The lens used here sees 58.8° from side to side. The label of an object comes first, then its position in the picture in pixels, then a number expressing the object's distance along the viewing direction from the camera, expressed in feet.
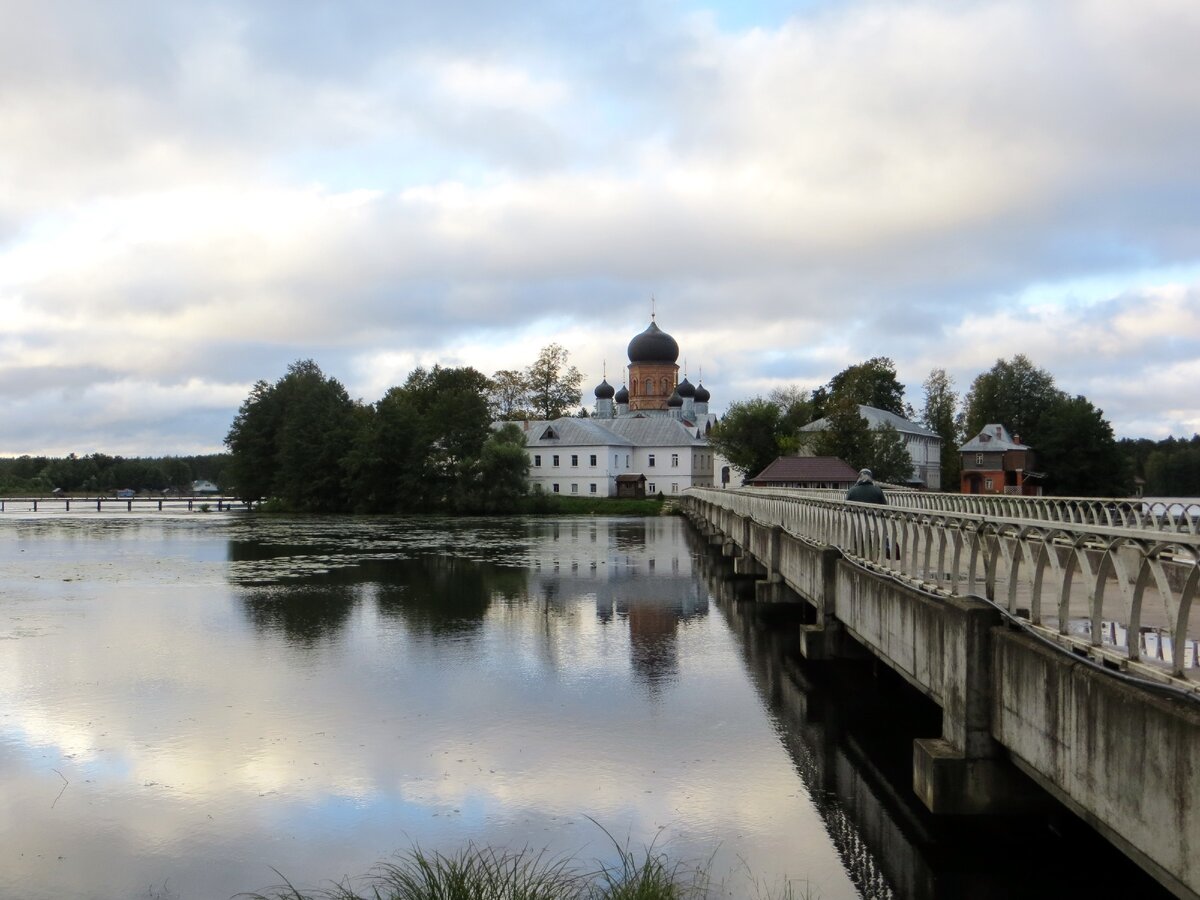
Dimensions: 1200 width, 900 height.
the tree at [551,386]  410.52
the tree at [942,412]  364.99
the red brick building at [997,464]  293.64
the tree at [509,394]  399.22
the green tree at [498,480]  282.77
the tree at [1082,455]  297.33
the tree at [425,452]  294.05
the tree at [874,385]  344.69
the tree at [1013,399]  355.97
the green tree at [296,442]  302.04
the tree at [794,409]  300.81
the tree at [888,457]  257.55
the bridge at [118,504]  361.51
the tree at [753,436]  293.84
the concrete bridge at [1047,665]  20.22
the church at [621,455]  338.95
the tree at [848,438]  258.16
